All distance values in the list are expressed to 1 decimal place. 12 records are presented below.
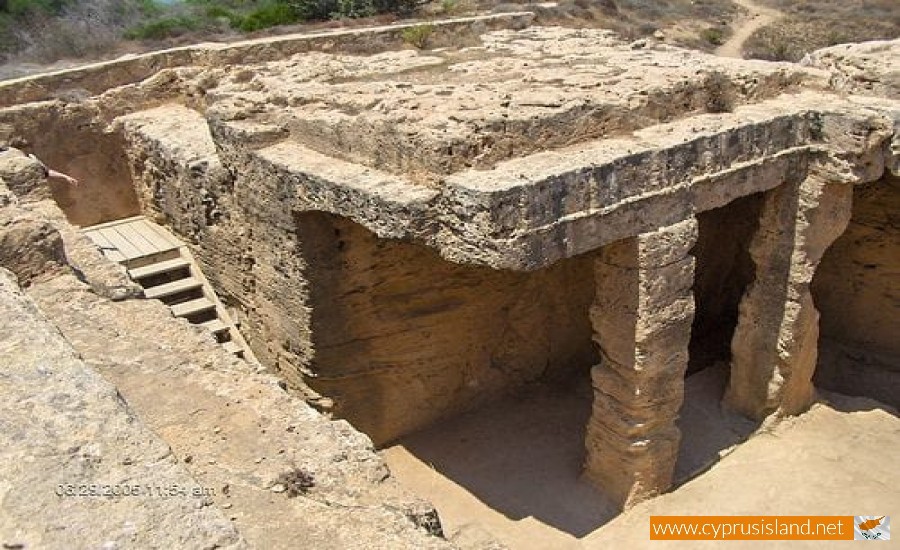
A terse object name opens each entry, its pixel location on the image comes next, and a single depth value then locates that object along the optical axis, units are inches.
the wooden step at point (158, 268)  293.4
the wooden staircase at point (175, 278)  293.6
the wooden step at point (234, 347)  280.7
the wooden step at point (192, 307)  294.4
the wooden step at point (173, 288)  292.5
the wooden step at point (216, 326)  291.7
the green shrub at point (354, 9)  720.3
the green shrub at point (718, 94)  257.0
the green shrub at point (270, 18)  725.3
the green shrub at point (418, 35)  407.2
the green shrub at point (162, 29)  713.0
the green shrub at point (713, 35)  852.0
